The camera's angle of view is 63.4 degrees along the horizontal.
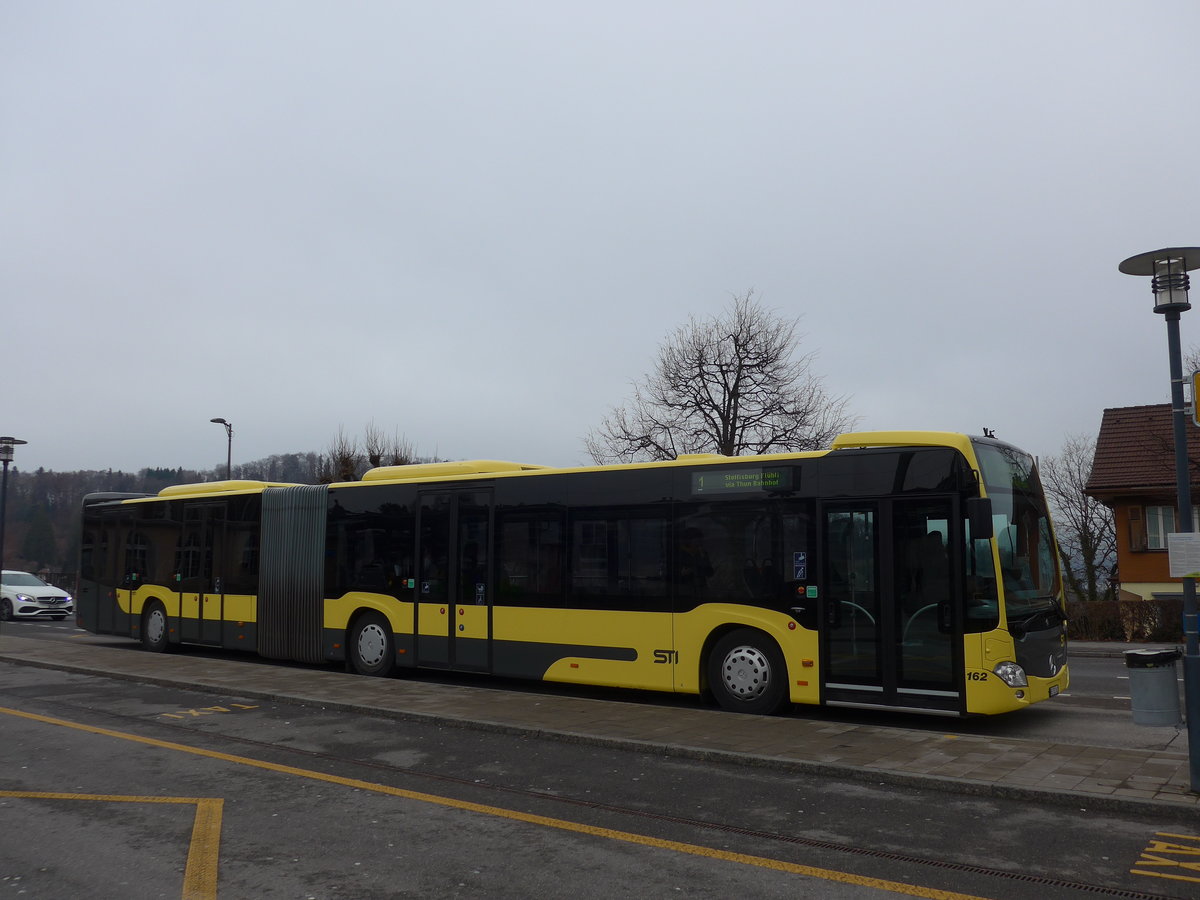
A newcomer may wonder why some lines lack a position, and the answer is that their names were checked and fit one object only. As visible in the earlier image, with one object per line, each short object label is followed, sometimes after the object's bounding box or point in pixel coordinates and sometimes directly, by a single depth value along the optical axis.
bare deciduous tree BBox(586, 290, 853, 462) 33.69
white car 31.08
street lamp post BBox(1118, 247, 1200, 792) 7.08
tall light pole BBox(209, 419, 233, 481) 34.66
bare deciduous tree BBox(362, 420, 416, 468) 42.28
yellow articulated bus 9.85
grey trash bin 7.89
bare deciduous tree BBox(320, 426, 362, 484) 38.50
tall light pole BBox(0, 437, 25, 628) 28.75
